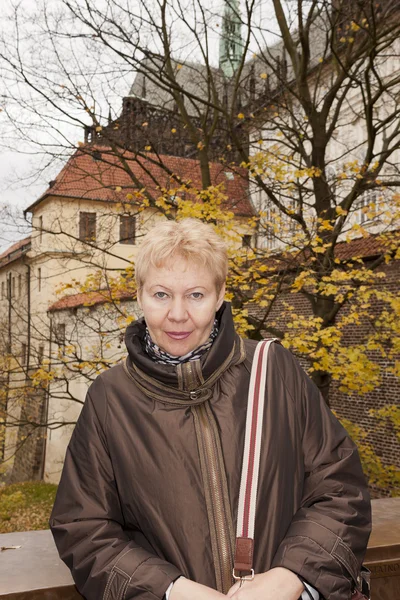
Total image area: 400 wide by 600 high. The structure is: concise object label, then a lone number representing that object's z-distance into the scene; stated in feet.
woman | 5.35
